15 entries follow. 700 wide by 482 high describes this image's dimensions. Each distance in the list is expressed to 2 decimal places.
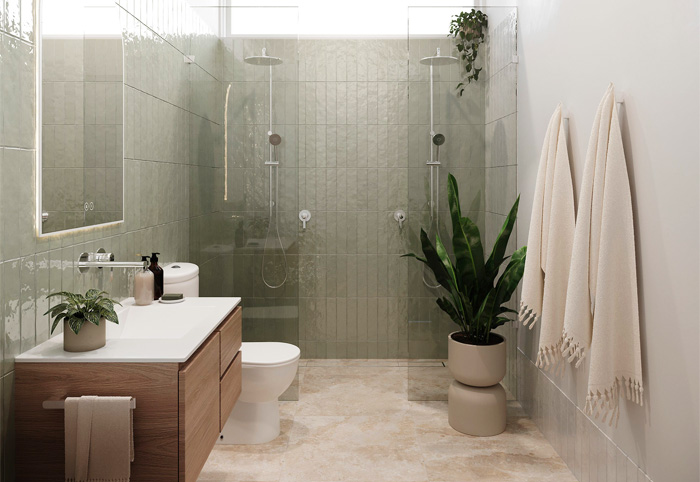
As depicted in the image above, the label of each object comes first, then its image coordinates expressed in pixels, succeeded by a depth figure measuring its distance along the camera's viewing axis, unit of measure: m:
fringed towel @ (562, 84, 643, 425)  2.05
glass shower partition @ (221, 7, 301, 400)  3.41
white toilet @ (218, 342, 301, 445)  2.80
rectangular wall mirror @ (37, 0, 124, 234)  1.94
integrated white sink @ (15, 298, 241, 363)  1.70
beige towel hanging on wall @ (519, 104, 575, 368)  2.54
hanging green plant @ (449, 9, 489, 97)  3.50
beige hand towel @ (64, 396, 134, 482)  1.60
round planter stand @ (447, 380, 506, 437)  3.10
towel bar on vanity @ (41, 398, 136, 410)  1.66
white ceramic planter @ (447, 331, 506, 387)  3.09
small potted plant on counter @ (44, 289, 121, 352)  1.75
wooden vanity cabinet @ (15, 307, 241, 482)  1.67
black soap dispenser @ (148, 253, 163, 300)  2.59
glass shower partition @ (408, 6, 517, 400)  3.51
